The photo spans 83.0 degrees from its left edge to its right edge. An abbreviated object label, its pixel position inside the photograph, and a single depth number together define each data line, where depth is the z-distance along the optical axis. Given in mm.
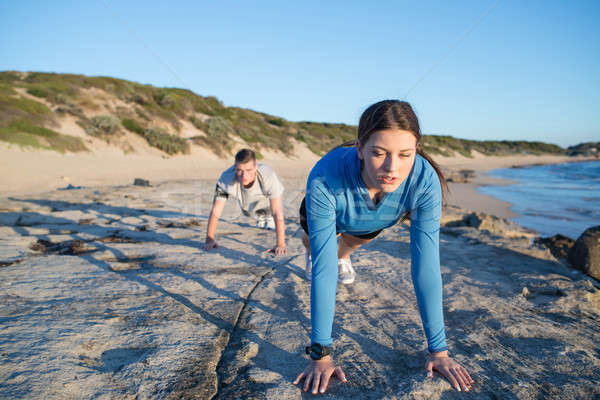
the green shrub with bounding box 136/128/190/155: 14438
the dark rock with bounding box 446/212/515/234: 4785
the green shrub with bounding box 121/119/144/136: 14586
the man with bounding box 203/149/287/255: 3535
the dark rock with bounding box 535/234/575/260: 4066
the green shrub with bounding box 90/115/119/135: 13391
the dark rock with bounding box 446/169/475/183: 13938
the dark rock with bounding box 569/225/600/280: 3201
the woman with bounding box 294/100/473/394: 1479
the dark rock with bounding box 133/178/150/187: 8141
